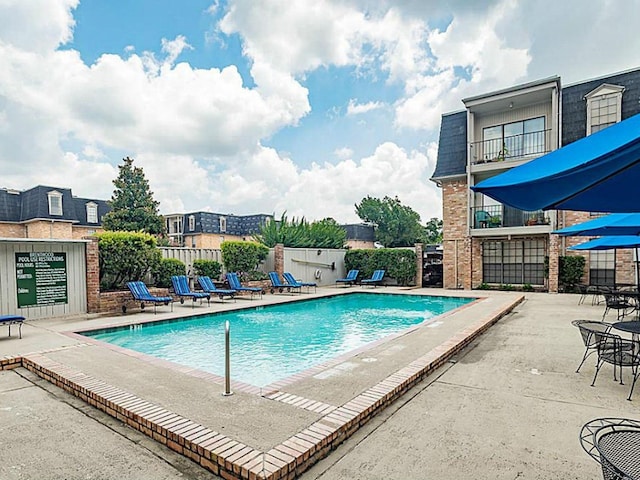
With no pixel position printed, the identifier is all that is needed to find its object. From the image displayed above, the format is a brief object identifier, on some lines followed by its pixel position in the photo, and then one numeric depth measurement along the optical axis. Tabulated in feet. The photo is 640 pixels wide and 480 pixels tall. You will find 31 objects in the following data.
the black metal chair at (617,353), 14.79
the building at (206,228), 121.80
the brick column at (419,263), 63.82
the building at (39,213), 92.07
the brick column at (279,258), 59.21
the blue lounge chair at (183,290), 40.78
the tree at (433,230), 157.14
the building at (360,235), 145.18
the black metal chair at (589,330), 16.39
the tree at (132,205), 91.66
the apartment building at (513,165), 51.52
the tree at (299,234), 65.41
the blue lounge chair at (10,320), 24.19
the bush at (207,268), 49.42
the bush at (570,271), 51.60
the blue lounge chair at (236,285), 47.42
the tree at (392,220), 145.18
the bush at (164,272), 43.29
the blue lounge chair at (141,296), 36.03
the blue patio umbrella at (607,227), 15.42
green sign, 30.58
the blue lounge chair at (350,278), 66.08
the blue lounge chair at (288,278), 56.44
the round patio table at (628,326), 15.97
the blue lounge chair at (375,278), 63.79
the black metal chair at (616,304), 28.45
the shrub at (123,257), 37.91
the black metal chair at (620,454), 6.37
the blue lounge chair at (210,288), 44.59
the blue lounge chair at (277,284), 54.91
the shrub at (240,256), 52.75
